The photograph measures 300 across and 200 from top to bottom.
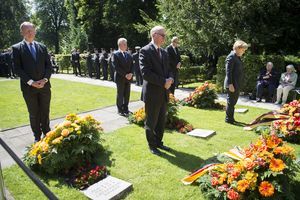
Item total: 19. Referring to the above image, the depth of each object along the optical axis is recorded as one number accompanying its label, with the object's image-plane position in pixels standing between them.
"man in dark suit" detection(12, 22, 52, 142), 5.25
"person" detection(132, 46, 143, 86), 14.53
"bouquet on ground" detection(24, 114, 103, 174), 4.46
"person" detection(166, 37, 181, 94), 8.92
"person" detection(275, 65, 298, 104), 9.51
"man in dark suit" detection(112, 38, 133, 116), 8.05
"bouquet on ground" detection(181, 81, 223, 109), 9.09
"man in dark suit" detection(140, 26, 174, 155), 4.95
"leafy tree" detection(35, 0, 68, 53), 54.72
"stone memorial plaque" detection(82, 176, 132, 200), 3.78
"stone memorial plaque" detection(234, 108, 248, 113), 8.54
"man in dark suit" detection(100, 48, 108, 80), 17.69
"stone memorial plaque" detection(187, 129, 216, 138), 6.21
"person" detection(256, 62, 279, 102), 10.07
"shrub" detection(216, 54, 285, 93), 10.74
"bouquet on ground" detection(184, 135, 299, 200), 3.35
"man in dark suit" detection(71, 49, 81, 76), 20.81
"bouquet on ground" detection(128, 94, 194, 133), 6.76
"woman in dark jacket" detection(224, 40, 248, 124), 6.79
